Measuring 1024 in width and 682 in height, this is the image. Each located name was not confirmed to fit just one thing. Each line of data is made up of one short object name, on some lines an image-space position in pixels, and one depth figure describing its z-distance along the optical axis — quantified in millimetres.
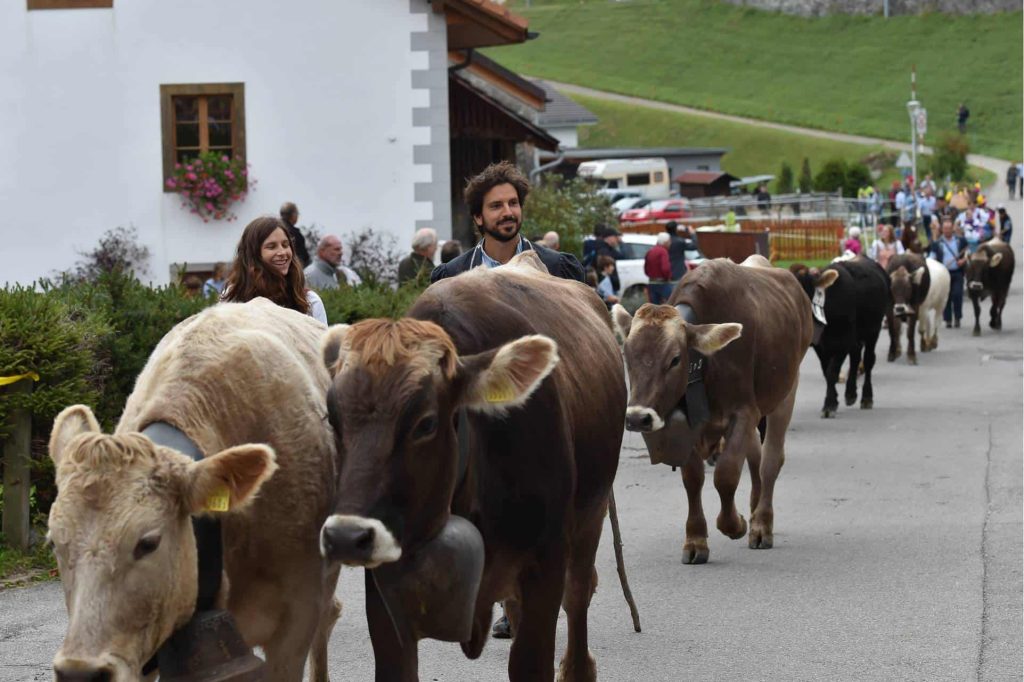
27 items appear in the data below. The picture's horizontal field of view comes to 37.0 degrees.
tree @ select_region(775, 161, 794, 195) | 70125
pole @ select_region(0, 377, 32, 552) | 9234
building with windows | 20203
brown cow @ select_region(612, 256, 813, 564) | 8836
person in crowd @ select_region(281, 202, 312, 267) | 15939
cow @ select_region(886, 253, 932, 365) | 22891
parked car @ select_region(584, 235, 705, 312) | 26656
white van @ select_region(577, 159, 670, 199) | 67875
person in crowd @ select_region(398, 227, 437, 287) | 14930
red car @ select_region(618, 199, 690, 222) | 51094
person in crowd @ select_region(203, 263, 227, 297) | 15602
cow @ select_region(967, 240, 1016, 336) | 27297
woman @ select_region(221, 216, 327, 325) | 6949
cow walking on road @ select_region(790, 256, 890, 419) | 17578
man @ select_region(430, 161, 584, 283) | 7199
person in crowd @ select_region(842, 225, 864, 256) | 27656
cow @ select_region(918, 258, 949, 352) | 24234
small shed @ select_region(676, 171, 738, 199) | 68562
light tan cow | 4188
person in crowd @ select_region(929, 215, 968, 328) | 28008
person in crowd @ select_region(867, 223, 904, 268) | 26172
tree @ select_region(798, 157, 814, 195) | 68850
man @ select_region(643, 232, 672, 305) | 23297
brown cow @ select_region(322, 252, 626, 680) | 4402
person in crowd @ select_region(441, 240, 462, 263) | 14406
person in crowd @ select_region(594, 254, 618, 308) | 22312
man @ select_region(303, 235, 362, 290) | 13328
